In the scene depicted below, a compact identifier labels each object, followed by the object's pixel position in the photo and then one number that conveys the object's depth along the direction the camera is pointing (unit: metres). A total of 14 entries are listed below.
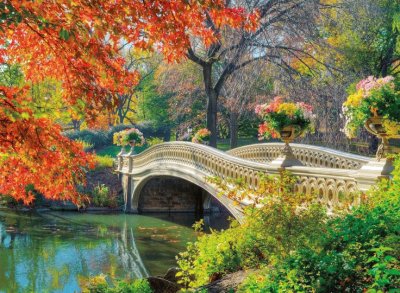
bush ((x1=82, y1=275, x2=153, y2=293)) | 6.66
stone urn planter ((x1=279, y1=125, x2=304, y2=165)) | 9.81
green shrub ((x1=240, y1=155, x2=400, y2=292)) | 3.91
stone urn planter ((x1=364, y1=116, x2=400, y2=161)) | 7.11
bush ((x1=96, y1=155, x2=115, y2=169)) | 27.56
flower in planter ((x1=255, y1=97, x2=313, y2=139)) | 9.92
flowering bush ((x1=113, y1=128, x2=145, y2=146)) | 23.97
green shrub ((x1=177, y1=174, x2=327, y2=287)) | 5.98
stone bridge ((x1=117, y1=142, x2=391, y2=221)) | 7.81
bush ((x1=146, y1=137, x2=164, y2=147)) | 38.96
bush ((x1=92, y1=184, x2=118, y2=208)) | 23.97
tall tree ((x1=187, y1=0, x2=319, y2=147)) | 17.48
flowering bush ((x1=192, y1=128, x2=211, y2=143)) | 21.09
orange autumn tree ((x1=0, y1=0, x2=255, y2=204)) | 5.44
